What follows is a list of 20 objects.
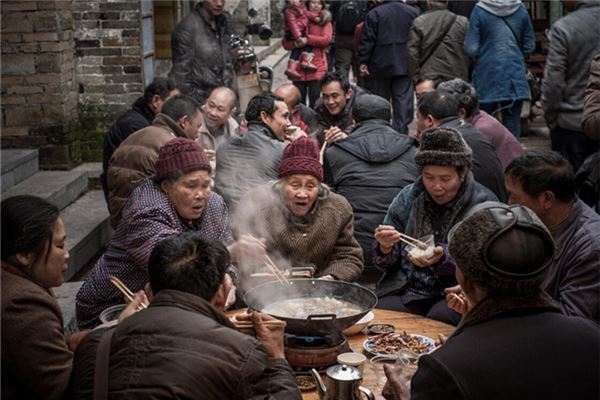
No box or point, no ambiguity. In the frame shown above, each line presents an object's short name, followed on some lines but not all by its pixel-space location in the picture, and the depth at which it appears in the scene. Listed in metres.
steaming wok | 3.38
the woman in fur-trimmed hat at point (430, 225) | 4.45
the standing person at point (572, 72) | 7.03
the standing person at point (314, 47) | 11.07
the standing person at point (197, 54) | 9.28
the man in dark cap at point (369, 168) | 5.55
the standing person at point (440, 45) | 9.28
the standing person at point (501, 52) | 8.79
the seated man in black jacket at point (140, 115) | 6.77
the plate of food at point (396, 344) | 3.59
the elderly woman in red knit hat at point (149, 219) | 4.28
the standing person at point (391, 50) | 10.12
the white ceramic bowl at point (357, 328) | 3.87
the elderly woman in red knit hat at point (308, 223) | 4.79
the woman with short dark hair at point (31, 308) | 2.93
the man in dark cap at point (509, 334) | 2.37
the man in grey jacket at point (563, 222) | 3.62
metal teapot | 3.06
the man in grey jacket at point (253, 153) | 5.93
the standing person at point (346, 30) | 11.55
